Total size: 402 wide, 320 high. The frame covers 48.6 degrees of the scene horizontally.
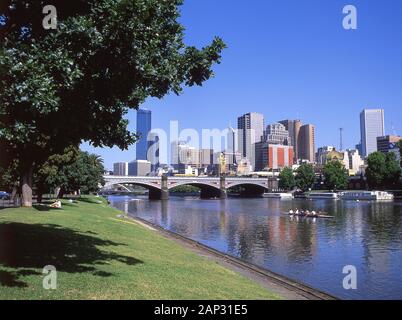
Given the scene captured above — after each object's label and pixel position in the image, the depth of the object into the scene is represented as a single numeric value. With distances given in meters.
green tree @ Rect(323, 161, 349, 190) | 188.00
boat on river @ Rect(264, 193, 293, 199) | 182.46
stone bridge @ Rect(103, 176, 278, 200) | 160.81
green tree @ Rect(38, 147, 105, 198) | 55.06
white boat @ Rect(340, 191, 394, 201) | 139.75
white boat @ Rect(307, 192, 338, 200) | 162.12
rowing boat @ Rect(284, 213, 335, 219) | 74.19
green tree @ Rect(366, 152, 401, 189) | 154.88
